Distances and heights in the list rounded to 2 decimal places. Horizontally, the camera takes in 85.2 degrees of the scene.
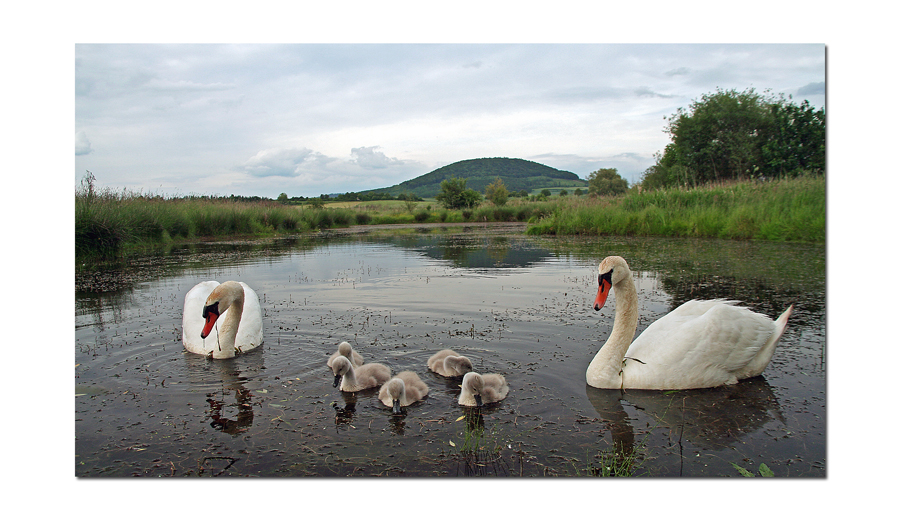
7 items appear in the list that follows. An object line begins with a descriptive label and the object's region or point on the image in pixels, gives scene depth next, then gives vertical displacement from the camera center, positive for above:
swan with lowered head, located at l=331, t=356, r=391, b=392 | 4.70 -1.22
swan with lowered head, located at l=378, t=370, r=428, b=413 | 4.32 -1.26
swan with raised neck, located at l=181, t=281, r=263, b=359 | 5.56 -0.84
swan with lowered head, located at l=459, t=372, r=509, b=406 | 4.32 -1.24
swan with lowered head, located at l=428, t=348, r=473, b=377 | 5.02 -1.17
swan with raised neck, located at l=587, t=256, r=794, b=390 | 4.57 -0.92
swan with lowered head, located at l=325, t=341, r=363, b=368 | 5.37 -1.08
